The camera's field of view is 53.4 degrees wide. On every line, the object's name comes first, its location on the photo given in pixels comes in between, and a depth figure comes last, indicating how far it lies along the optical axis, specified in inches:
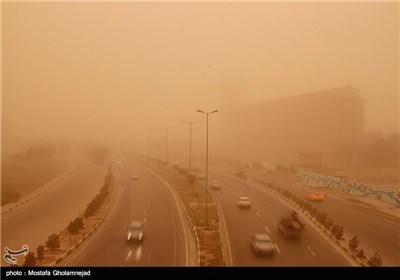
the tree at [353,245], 1132.1
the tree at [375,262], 989.2
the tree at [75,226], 1290.8
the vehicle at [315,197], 2036.8
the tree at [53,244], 1101.7
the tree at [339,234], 1266.0
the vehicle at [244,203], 1798.7
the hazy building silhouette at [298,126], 4726.9
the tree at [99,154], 4425.2
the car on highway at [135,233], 1196.5
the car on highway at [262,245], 1061.1
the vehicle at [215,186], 2407.7
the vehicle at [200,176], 2939.7
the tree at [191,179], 2383.0
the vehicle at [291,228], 1245.1
